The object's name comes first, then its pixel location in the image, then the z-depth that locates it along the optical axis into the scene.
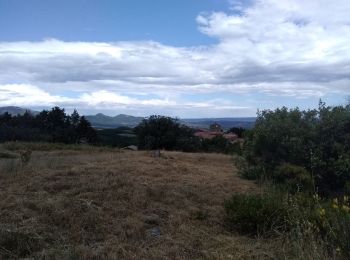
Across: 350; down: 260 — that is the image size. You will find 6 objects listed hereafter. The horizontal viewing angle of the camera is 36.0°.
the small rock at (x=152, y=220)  7.11
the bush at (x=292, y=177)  9.05
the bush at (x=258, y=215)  6.75
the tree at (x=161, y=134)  29.47
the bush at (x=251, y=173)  11.09
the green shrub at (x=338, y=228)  5.11
